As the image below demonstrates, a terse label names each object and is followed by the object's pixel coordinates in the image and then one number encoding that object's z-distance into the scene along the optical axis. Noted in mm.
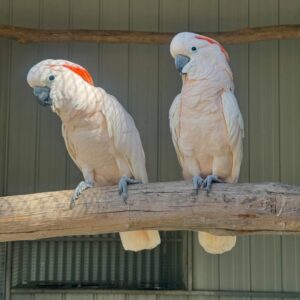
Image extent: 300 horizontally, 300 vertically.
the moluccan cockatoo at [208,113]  2311
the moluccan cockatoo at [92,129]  2289
